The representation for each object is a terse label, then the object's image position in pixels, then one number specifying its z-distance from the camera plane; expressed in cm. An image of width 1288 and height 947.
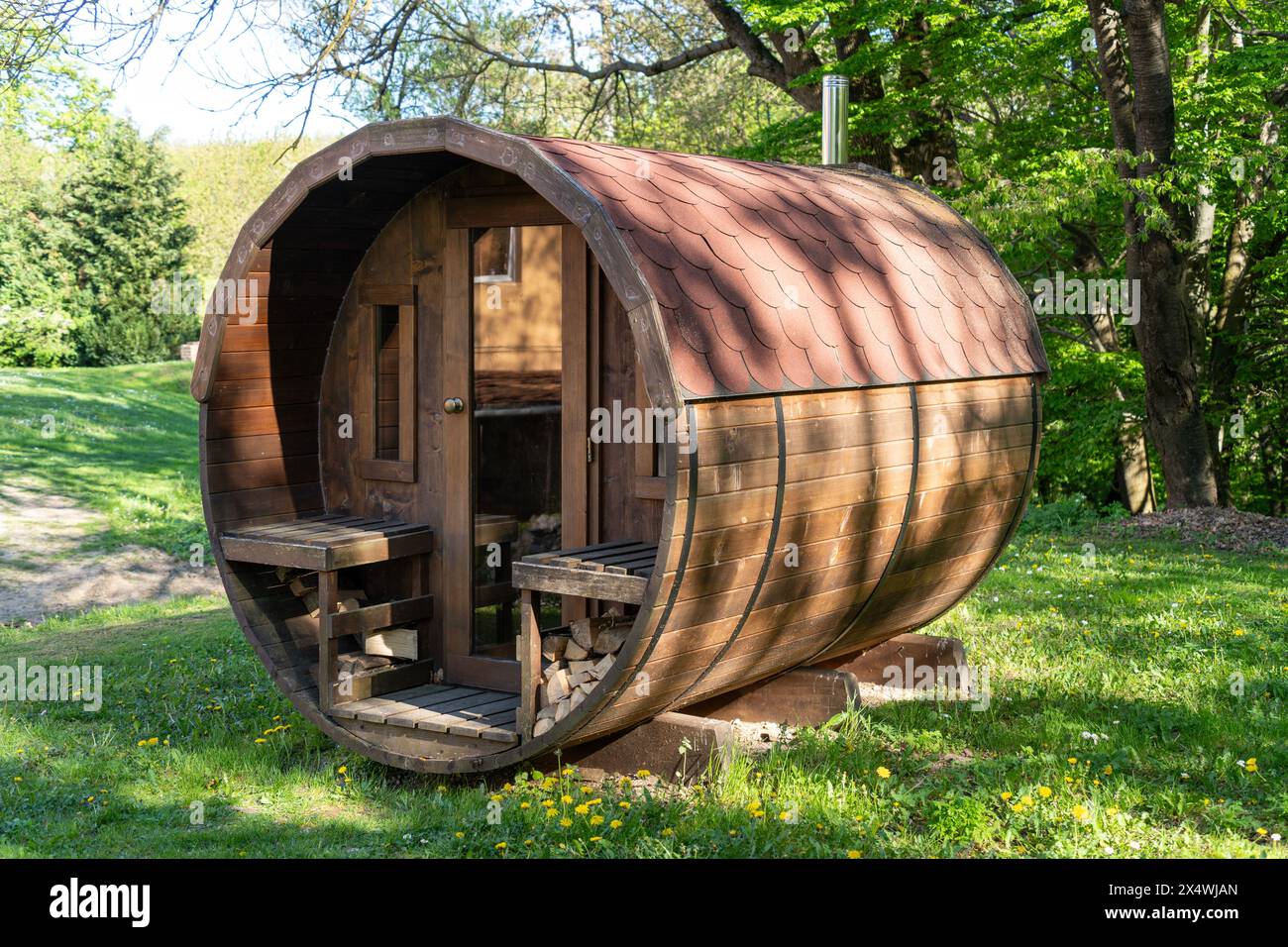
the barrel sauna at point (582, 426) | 523
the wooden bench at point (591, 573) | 530
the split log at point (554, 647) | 595
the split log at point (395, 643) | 682
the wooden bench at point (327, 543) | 625
